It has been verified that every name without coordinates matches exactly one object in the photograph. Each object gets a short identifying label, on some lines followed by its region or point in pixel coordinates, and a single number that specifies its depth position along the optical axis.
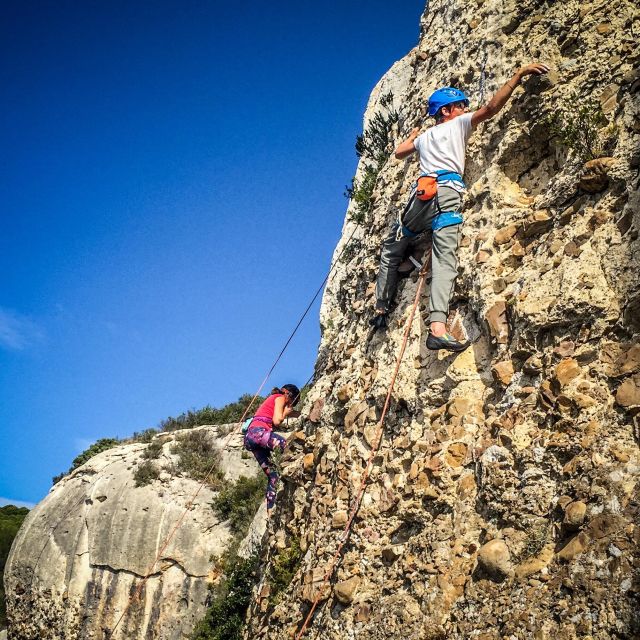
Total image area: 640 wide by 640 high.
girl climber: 11.20
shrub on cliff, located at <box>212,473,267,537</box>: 15.24
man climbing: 6.53
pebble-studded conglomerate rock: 4.25
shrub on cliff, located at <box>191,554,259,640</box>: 11.92
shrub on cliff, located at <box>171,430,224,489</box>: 17.30
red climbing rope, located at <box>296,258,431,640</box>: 6.36
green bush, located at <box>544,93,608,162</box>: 5.93
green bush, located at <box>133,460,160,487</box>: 17.01
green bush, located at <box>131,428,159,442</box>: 21.22
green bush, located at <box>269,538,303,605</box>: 7.36
